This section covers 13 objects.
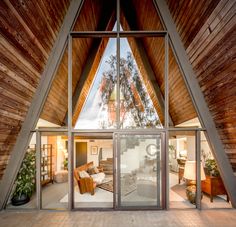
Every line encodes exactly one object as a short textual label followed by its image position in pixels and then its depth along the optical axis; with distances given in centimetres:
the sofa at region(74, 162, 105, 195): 625
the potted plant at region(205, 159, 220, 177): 556
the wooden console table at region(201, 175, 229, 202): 537
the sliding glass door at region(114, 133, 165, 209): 475
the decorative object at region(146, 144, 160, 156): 477
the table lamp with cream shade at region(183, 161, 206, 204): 484
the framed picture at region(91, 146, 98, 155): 1196
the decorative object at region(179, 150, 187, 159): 990
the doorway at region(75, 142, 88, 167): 1174
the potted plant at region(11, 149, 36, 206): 511
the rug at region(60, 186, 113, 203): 558
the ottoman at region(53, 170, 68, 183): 771
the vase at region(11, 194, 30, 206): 509
